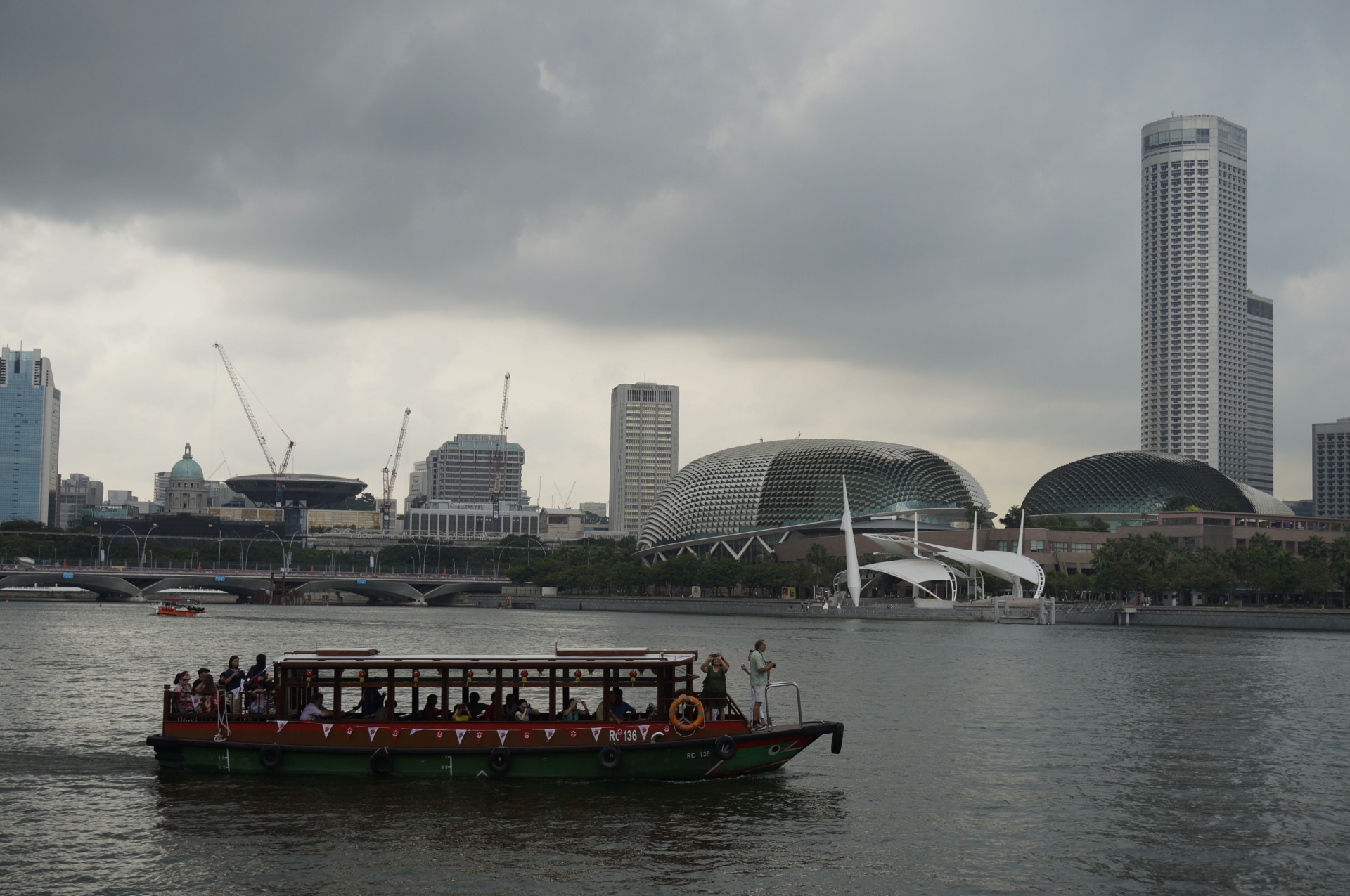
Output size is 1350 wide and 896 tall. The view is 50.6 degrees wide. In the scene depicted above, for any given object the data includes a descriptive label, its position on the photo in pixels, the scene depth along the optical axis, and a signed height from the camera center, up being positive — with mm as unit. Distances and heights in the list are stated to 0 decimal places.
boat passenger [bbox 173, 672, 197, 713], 32312 -3529
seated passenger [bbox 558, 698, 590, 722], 31516 -3620
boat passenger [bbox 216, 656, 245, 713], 32344 -3161
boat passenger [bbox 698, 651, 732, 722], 31109 -2855
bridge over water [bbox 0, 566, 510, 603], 175000 -5056
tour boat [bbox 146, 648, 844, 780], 30656 -3984
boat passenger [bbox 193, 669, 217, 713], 32344 -3484
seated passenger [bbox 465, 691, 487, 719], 32000 -3577
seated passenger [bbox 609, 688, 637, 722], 31608 -3534
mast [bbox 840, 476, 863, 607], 156000 -1252
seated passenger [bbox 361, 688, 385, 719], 31906 -3542
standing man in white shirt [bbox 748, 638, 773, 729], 31516 -2780
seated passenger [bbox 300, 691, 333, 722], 31625 -3741
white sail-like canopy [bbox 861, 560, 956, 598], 158250 -1532
